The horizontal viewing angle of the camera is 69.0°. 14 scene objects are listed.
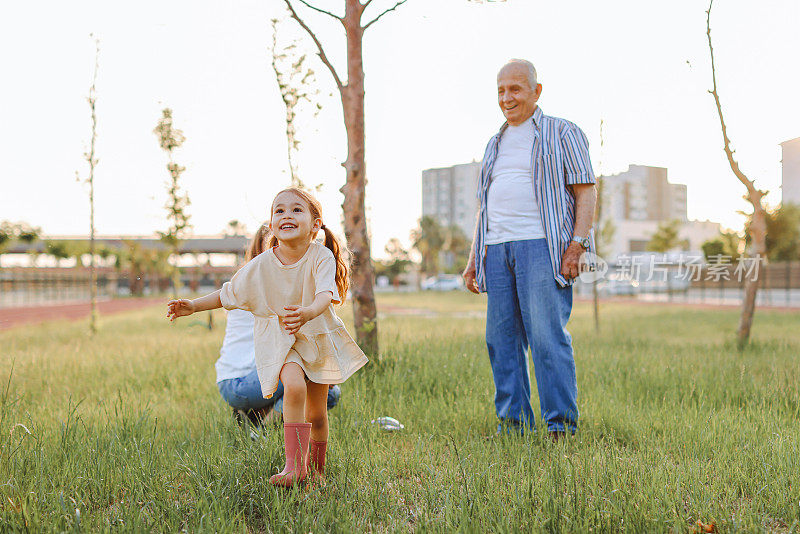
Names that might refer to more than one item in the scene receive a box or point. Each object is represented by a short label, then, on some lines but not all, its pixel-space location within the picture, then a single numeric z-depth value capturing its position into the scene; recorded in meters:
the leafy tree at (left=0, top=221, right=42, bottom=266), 35.62
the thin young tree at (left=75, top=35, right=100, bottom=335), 10.05
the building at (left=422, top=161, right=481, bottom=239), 120.19
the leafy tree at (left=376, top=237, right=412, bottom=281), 84.50
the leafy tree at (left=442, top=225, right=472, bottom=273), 75.76
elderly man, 3.18
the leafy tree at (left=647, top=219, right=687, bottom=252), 50.38
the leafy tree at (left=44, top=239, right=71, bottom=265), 48.80
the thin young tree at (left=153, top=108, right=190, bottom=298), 12.42
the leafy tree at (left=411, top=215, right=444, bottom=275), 69.81
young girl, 2.33
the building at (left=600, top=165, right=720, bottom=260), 75.75
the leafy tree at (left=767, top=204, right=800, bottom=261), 33.47
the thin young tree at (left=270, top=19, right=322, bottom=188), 9.70
